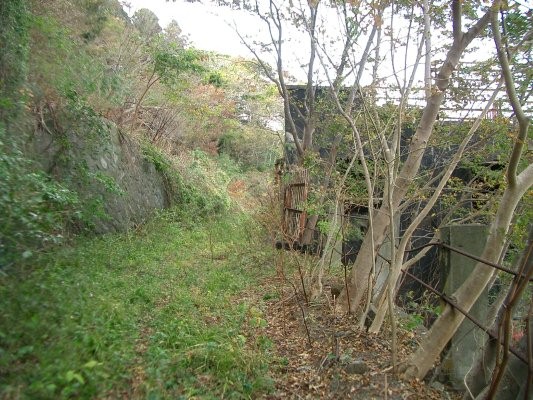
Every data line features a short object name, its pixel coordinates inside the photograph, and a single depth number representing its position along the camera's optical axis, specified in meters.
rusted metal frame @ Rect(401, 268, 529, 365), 2.88
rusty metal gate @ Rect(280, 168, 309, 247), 9.72
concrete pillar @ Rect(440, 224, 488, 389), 4.08
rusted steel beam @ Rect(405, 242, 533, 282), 2.88
